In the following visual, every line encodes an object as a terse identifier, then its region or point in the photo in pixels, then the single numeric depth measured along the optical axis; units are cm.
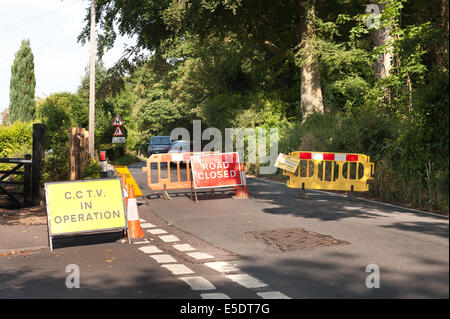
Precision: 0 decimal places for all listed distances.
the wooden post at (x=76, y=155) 1496
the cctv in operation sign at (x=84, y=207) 947
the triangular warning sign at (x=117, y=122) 3533
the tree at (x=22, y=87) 6378
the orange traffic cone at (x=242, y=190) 1563
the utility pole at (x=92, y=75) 2730
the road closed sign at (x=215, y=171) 1552
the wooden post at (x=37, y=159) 1516
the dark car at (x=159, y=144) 4066
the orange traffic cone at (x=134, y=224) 1002
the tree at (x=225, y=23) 2358
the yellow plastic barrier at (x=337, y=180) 1426
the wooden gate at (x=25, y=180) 1527
